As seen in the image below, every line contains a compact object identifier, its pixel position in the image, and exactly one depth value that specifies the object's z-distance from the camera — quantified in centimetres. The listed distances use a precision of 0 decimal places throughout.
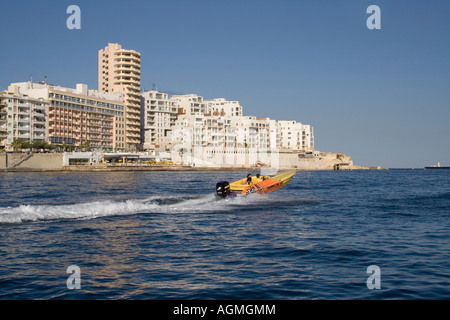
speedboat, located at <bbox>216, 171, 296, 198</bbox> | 3494
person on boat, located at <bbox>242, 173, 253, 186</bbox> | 3709
